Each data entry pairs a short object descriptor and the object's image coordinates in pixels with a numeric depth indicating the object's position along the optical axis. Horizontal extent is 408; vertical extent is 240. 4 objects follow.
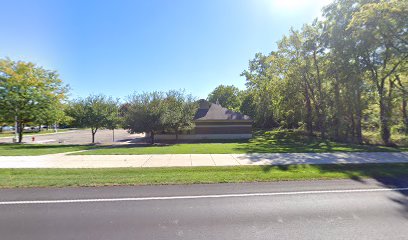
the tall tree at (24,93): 20.02
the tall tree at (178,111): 21.27
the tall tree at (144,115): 20.39
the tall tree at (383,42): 15.33
